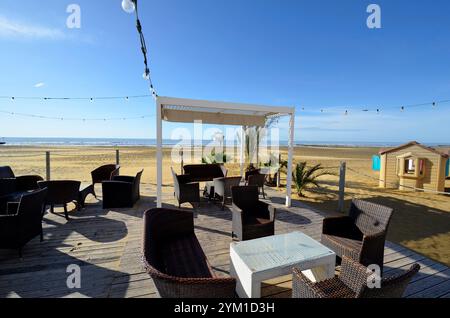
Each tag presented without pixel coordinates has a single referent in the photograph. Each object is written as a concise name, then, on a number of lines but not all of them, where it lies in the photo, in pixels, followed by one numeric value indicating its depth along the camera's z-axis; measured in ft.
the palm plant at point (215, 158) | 34.55
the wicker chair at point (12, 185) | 12.94
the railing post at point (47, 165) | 21.20
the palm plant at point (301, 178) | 22.68
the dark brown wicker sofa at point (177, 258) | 4.37
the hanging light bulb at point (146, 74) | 16.01
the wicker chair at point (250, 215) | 10.13
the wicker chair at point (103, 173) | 20.52
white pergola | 13.94
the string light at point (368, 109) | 27.68
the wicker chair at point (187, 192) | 16.08
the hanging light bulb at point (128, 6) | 8.24
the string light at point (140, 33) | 8.33
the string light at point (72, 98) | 32.81
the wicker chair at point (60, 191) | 13.75
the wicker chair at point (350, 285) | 4.14
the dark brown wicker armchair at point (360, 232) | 7.54
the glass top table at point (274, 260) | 6.12
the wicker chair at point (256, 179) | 19.11
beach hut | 25.70
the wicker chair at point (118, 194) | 15.99
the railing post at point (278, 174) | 26.10
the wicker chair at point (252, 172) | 21.31
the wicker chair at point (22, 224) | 8.93
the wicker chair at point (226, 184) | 16.44
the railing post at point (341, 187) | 17.13
